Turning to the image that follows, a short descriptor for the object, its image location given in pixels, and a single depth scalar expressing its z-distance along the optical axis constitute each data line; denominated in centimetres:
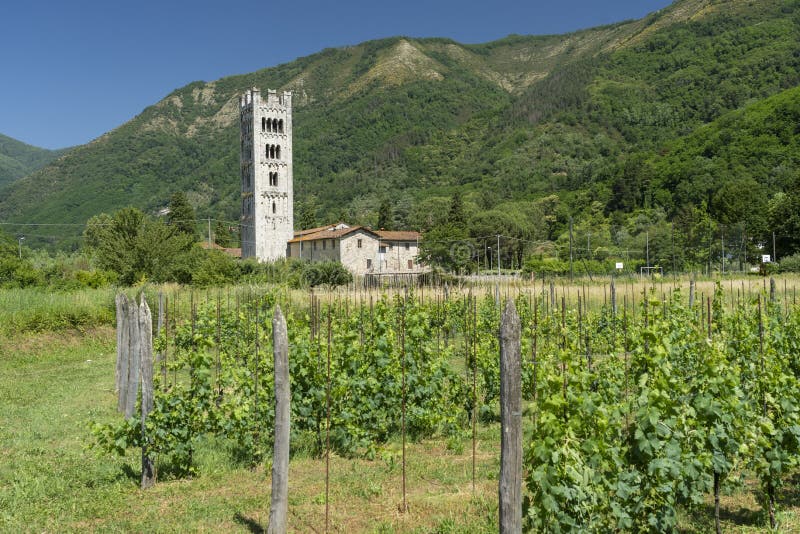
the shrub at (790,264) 3594
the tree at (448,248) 4959
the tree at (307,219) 7312
